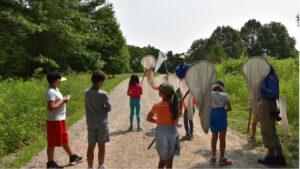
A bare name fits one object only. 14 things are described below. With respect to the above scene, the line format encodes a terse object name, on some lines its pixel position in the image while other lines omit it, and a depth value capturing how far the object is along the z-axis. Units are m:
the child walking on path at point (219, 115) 3.71
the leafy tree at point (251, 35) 57.55
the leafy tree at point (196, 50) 63.53
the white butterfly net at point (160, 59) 3.37
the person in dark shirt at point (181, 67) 5.52
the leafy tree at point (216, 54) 42.31
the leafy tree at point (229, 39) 57.06
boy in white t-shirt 3.59
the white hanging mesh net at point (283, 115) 3.78
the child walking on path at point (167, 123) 2.93
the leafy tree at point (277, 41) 51.94
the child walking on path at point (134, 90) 5.90
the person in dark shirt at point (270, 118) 3.58
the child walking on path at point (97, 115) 3.35
